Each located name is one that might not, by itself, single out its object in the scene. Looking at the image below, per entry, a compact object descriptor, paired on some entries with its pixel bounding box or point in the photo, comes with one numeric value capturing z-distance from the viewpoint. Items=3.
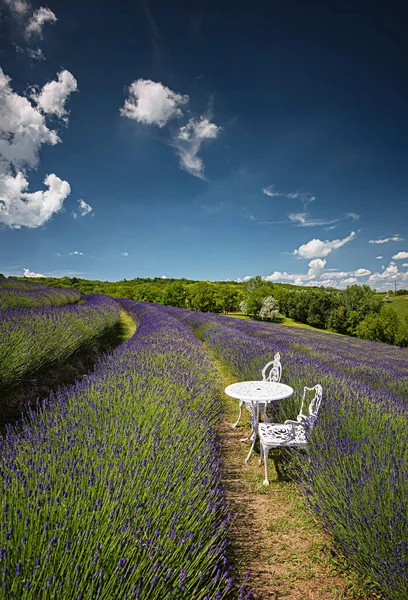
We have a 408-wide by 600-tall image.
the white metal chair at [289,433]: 2.73
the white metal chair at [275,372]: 3.77
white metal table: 3.09
